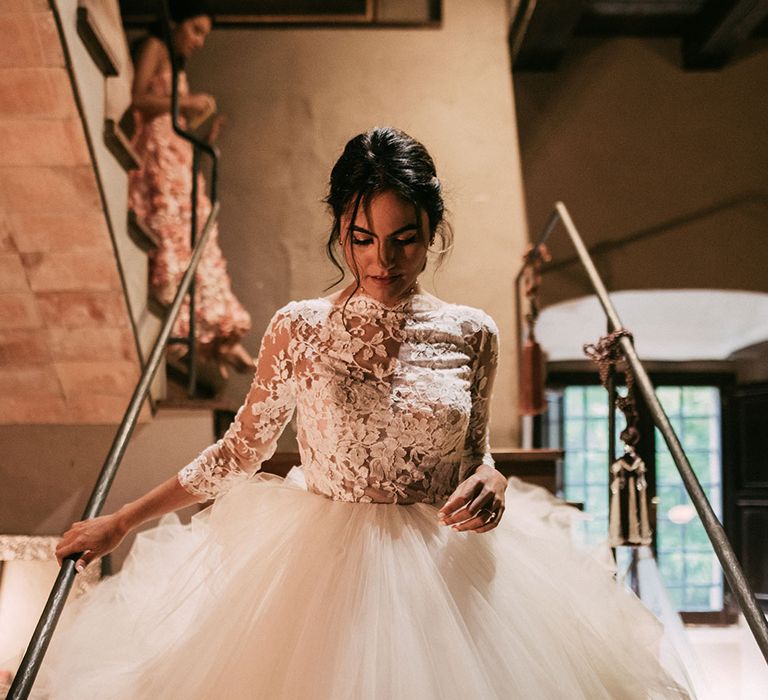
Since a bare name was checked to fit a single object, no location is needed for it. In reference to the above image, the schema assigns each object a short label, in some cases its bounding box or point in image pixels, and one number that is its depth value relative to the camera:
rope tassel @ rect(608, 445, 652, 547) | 1.91
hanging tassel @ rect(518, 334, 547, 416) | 3.54
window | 6.25
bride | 1.15
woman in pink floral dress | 3.29
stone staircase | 2.27
